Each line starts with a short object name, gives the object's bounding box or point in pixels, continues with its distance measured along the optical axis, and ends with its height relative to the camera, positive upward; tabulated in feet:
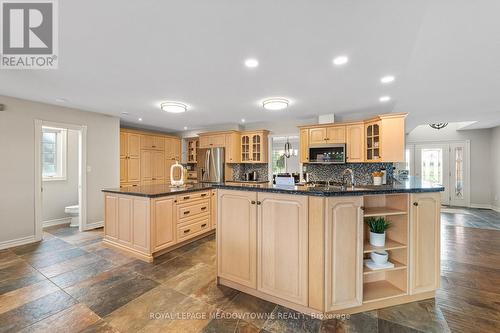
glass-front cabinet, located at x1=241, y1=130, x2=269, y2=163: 17.56 +1.64
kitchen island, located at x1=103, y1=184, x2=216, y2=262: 9.89 -2.60
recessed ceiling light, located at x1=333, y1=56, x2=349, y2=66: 7.21 +3.60
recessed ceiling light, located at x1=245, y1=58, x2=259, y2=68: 7.36 +3.62
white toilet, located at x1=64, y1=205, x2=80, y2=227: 14.78 -3.31
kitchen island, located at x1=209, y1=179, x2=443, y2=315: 6.00 -2.42
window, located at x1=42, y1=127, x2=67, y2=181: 15.66 +1.00
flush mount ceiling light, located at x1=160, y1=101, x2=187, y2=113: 12.21 +3.44
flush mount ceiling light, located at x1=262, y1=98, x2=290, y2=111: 11.46 +3.39
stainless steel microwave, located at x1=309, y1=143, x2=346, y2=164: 14.35 +0.84
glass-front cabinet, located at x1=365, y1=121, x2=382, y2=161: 13.29 +1.55
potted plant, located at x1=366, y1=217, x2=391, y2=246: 6.72 -2.02
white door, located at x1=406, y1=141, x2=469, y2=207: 21.44 -0.01
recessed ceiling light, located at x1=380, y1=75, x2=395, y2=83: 8.75 +3.60
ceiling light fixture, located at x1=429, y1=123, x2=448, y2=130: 20.26 +3.84
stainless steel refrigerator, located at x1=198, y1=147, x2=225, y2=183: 18.53 +0.11
